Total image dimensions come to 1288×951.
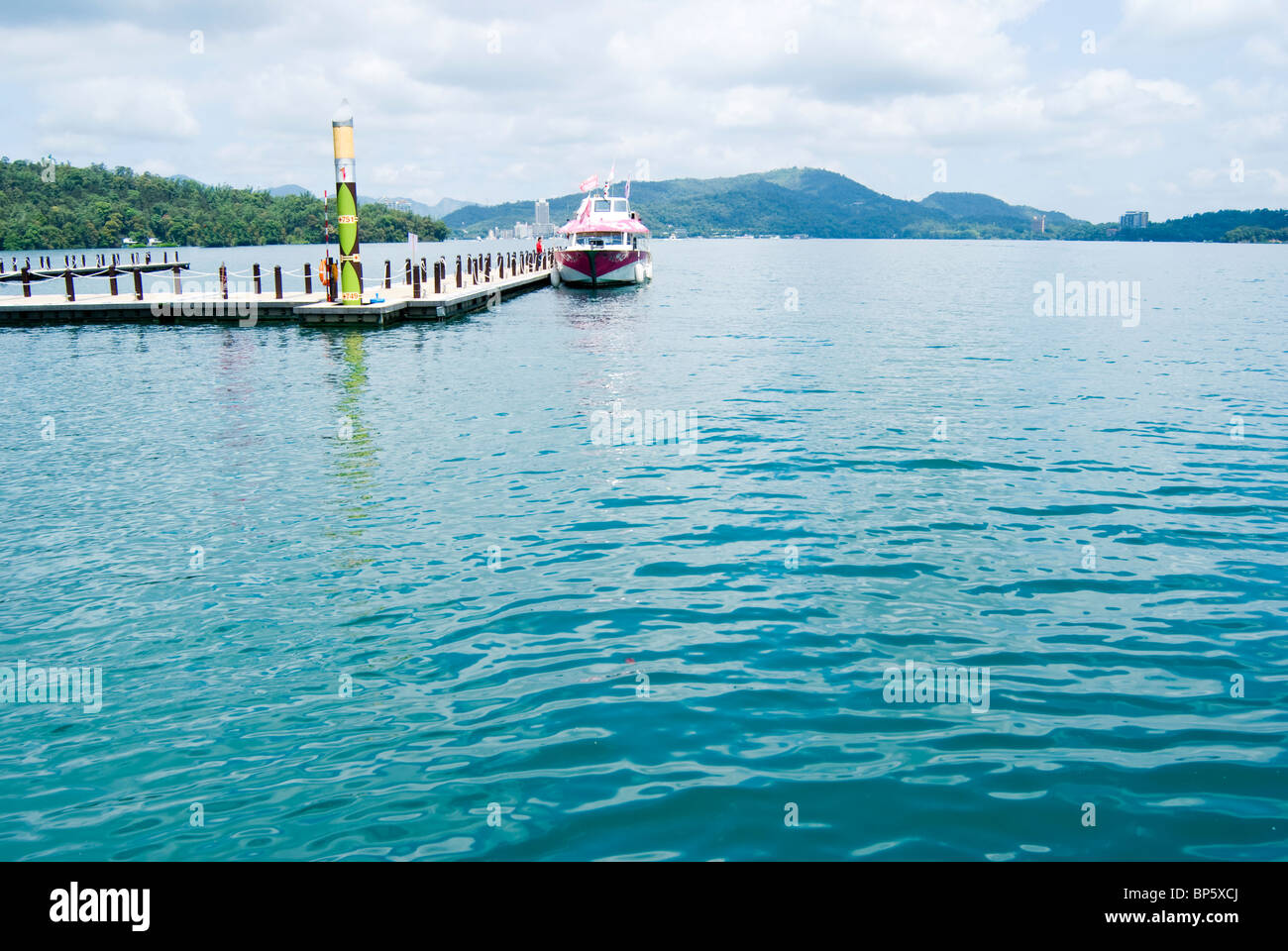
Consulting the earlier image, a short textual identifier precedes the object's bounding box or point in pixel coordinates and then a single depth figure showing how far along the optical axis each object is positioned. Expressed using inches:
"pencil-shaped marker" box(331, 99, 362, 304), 1365.2
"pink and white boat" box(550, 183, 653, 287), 2368.4
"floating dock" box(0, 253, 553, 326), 1440.7
